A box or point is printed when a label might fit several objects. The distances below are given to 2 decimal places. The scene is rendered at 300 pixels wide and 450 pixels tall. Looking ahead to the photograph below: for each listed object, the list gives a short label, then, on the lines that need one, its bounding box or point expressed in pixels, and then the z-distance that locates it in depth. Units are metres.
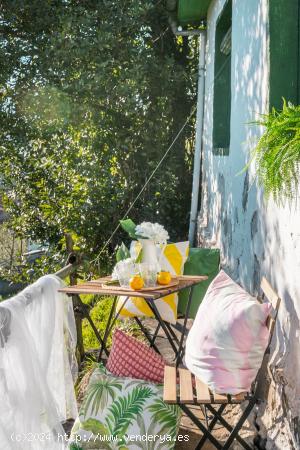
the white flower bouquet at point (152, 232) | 3.87
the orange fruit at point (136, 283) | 3.68
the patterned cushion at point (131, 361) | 3.34
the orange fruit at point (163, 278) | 3.88
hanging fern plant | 2.33
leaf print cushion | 3.01
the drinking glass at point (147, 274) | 3.80
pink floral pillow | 2.57
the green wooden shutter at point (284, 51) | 3.14
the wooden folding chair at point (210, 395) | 2.63
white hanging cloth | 2.59
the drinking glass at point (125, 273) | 3.82
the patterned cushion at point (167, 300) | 4.56
